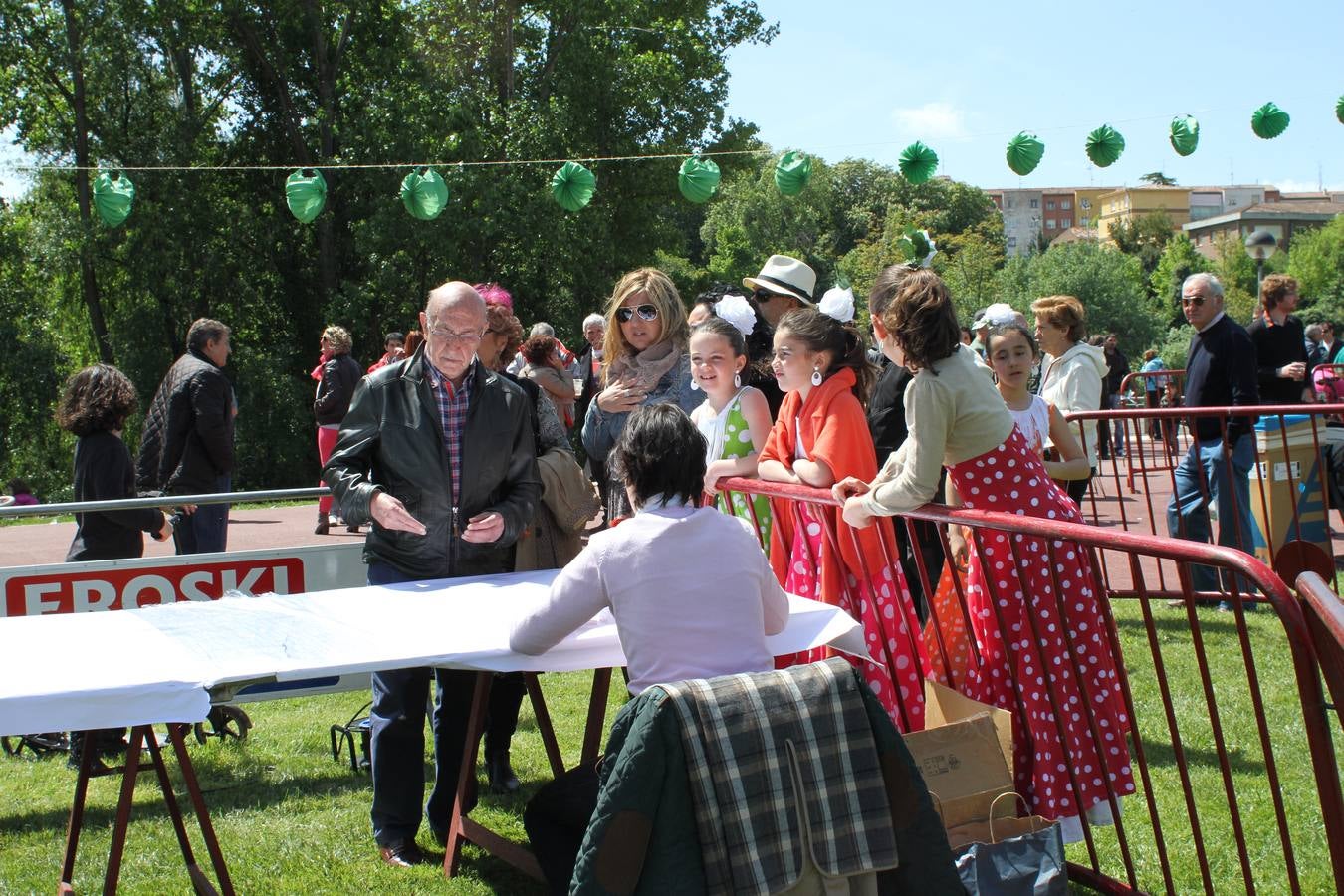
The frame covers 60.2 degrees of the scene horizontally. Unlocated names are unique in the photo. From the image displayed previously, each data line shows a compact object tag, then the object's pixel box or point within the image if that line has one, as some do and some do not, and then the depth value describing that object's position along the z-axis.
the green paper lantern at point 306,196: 10.21
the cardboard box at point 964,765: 3.10
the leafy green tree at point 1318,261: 80.12
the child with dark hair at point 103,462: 5.68
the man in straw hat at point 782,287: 5.27
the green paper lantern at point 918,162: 10.41
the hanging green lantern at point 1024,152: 10.09
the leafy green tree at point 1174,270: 80.00
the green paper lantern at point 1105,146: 10.21
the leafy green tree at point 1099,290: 59.66
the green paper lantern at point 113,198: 9.91
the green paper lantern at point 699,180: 10.51
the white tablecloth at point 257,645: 2.75
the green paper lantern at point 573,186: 11.11
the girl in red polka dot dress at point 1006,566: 3.60
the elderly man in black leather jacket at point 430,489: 3.96
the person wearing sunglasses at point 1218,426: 7.45
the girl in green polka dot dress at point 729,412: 4.63
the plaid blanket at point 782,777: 2.45
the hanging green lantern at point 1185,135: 9.91
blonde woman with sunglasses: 5.04
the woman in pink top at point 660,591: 2.95
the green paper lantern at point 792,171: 10.41
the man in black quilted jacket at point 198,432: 7.18
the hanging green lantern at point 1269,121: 9.91
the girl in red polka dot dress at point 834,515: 4.00
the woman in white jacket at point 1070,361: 7.34
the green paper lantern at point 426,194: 10.59
